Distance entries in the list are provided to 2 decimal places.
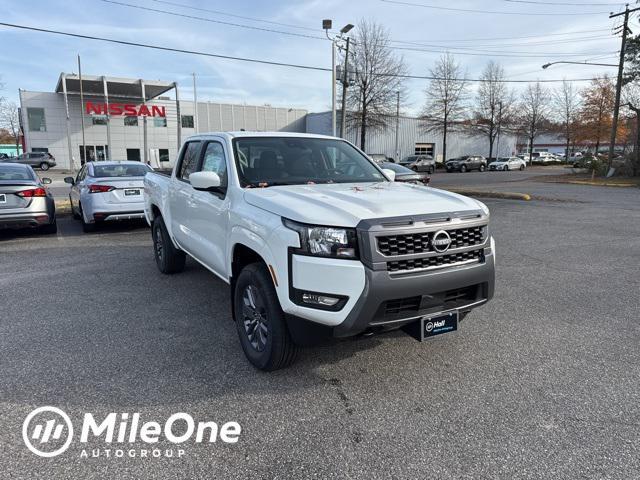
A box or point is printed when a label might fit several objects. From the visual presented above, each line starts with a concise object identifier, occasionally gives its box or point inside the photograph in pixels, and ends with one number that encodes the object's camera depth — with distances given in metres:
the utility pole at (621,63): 27.58
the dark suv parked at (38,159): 40.94
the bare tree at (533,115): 55.12
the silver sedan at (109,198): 8.96
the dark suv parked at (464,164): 44.28
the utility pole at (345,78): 24.89
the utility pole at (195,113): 51.24
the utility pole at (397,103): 39.86
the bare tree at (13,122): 77.19
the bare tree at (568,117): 53.41
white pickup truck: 2.88
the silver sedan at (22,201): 8.23
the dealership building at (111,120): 44.44
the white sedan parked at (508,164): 46.75
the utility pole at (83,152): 44.91
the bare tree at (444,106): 47.44
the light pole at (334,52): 21.88
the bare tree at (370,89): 38.25
